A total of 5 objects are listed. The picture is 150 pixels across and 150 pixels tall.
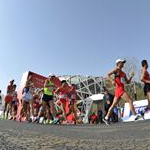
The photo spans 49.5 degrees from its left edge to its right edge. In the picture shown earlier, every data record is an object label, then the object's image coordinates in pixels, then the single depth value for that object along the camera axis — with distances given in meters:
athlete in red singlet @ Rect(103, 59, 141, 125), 4.76
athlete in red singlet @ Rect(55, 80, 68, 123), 6.45
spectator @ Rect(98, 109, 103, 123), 8.76
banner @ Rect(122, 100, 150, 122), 8.79
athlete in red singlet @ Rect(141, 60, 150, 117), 4.73
